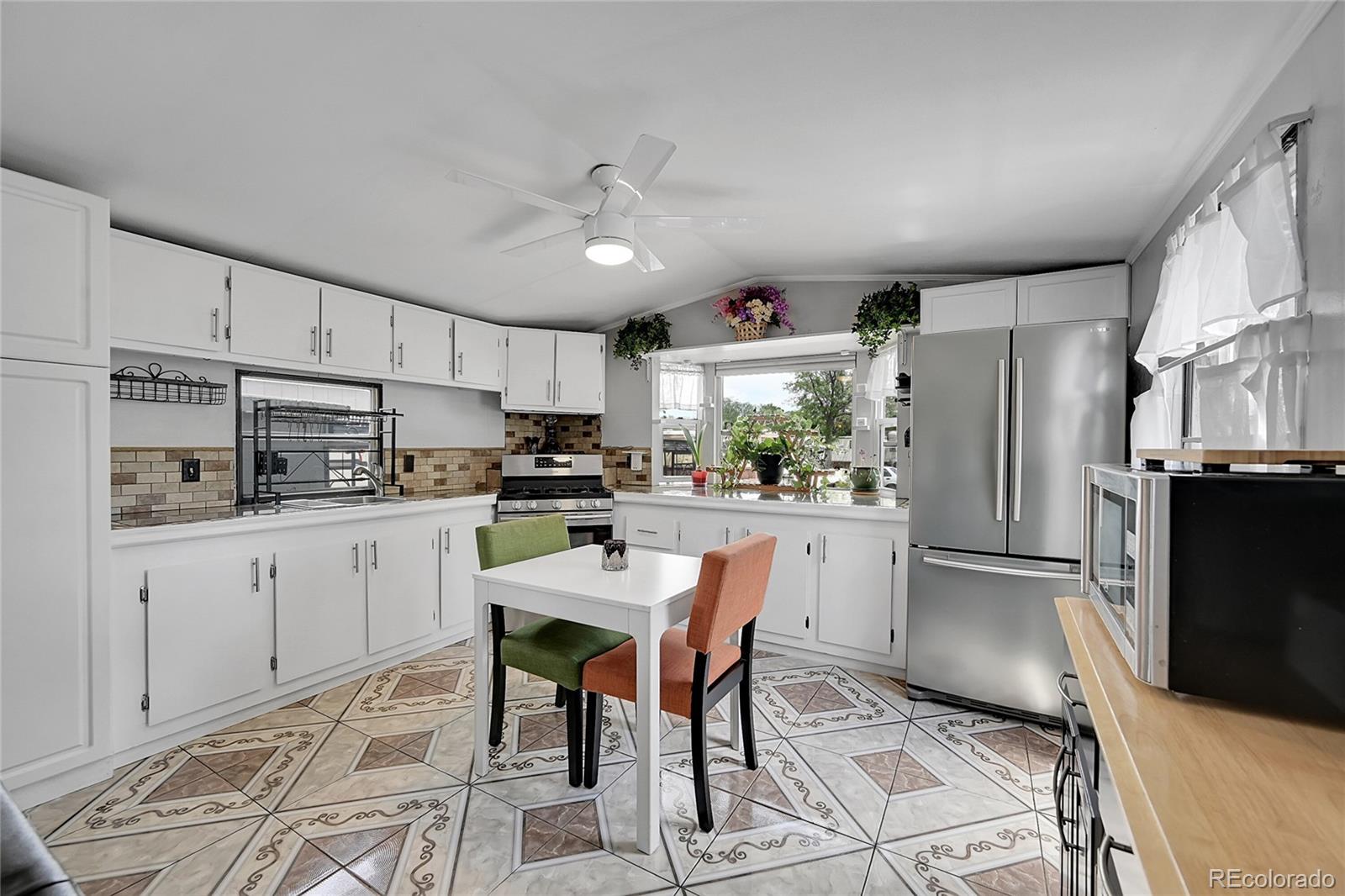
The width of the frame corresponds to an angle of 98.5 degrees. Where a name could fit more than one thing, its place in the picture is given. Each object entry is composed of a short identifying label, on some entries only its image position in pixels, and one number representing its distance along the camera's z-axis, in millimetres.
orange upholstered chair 1840
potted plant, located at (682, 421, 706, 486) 4336
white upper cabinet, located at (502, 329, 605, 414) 4316
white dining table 1821
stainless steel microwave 802
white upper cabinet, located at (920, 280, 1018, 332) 3098
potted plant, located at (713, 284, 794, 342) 4004
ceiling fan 1928
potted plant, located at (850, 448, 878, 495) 3793
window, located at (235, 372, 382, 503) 3166
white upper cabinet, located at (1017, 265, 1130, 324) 2863
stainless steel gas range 3896
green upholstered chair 2104
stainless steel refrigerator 2539
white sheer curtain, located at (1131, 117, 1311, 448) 1358
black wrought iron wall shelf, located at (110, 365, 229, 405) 2590
